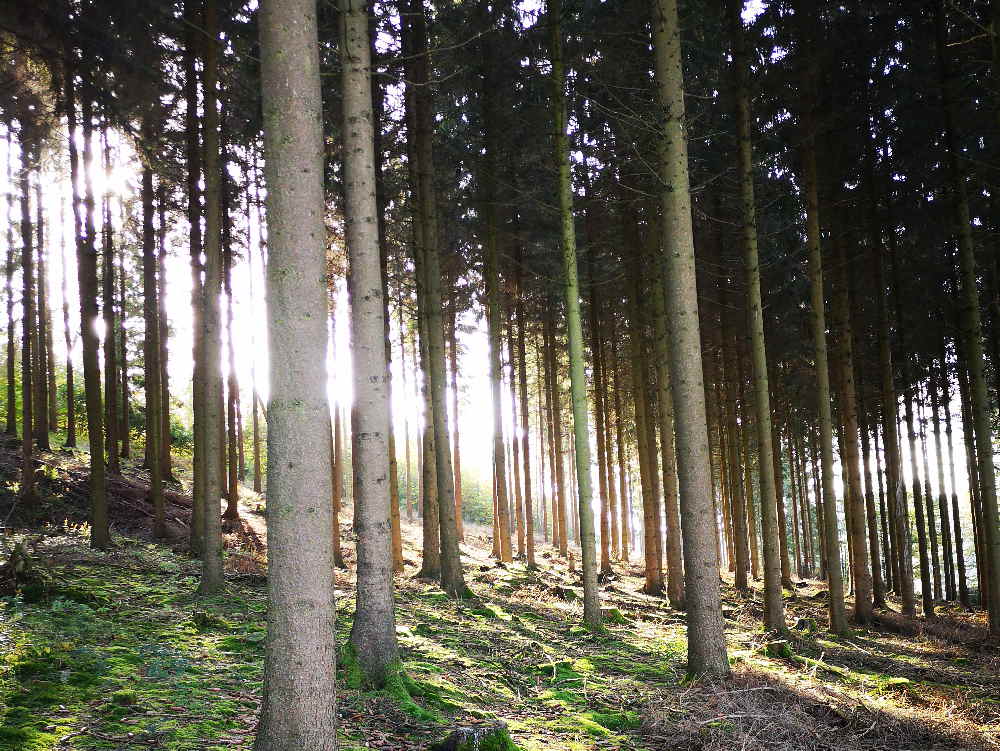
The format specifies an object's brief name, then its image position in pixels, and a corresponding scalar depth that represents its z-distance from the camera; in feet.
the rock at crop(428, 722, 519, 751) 15.12
